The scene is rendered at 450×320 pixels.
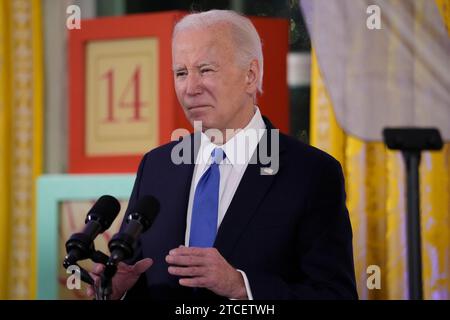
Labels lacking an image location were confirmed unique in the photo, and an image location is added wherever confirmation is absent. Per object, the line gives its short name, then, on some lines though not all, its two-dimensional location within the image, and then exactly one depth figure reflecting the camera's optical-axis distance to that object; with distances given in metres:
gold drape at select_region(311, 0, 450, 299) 7.04
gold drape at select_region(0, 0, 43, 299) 7.53
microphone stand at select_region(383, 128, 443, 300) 5.86
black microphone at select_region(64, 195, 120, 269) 5.88
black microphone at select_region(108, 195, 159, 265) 5.86
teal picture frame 7.37
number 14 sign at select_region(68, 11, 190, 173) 7.36
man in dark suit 6.16
